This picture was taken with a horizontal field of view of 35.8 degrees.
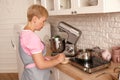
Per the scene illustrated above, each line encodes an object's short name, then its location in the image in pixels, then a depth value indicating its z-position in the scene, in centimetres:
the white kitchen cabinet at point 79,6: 147
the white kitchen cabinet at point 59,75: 163
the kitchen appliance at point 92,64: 150
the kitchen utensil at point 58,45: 219
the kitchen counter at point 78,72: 141
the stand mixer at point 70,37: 213
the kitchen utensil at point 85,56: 168
